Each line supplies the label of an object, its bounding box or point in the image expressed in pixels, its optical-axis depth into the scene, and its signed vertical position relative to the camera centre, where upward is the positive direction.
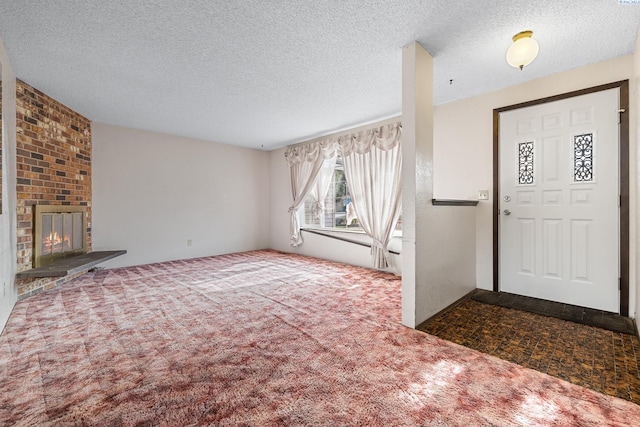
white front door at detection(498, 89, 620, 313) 2.53 +0.14
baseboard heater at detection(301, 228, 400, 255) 4.51 -0.45
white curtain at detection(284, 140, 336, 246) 5.11 +0.90
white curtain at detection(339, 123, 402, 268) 3.95 +0.49
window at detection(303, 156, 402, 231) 5.07 +0.12
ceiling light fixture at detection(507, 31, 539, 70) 2.06 +1.25
